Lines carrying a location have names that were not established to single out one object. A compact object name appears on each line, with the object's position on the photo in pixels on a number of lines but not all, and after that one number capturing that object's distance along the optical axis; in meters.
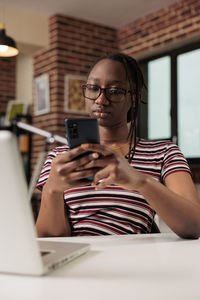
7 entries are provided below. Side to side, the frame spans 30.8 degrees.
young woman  0.89
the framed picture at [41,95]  4.60
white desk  0.56
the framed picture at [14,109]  5.36
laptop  0.52
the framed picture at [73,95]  4.56
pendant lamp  2.89
